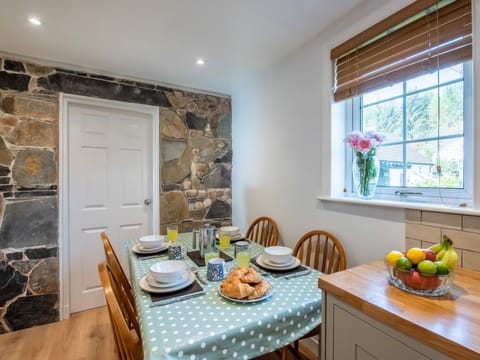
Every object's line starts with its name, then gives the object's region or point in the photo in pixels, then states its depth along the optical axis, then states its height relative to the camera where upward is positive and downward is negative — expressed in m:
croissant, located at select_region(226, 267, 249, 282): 1.09 -0.42
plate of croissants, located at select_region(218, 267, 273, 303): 1.01 -0.46
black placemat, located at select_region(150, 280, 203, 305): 1.01 -0.49
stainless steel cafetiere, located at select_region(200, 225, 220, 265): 1.60 -0.39
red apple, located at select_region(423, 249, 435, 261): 0.88 -0.27
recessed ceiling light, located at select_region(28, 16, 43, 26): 1.61 +1.05
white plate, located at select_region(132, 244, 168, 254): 1.64 -0.47
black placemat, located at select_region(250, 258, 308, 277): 1.28 -0.49
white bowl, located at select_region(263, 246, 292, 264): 1.35 -0.42
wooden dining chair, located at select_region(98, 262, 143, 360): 0.80 -0.51
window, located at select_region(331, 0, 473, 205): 1.17 +0.49
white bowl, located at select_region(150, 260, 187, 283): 1.09 -0.42
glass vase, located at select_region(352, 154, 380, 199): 1.53 +0.03
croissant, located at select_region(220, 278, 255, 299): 1.01 -0.45
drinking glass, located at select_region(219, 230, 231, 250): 1.74 -0.44
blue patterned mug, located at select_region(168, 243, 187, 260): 1.54 -0.45
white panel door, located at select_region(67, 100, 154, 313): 2.37 -0.06
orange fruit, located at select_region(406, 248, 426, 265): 0.87 -0.27
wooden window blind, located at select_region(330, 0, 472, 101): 1.13 +0.71
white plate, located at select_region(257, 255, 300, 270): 1.33 -0.47
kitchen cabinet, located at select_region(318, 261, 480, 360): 0.63 -0.39
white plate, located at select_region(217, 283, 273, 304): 0.99 -0.48
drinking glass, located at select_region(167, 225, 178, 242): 1.87 -0.42
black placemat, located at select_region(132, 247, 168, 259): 1.60 -0.49
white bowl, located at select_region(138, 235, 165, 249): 1.68 -0.43
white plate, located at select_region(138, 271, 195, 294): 1.07 -0.48
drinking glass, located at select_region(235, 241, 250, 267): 1.30 -0.42
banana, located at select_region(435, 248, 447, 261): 0.87 -0.27
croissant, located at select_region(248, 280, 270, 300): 1.01 -0.46
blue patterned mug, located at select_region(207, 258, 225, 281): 1.21 -0.45
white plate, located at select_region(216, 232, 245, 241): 1.95 -0.46
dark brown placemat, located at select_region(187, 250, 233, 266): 1.48 -0.49
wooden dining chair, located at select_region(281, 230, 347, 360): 1.54 -0.50
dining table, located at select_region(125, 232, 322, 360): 0.79 -0.51
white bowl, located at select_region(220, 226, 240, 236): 1.98 -0.41
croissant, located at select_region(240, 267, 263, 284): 1.08 -0.44
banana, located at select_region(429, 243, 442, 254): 0.91 -0.26
